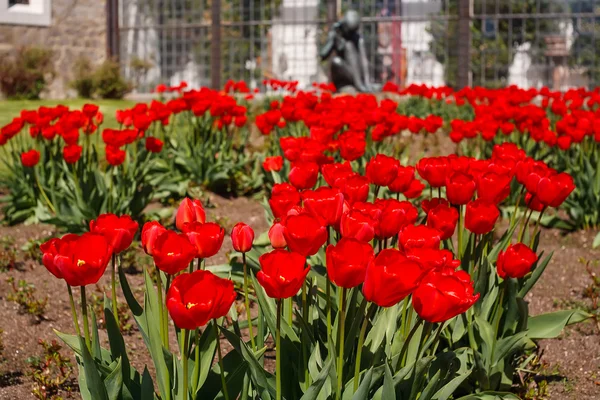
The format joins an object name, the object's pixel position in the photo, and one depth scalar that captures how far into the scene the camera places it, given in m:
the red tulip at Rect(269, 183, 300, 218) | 2.15
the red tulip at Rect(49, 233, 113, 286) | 1.83
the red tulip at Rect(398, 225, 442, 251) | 2.01
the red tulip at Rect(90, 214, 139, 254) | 1.97
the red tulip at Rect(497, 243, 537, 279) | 2.20
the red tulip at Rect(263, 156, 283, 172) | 3.21
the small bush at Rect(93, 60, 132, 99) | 16.09
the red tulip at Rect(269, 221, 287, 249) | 2.02
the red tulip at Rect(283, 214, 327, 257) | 1.89
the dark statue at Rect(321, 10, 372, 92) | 13.51
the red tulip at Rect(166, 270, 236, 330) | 1.75
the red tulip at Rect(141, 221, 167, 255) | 1.97
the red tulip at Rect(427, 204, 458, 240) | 2.20
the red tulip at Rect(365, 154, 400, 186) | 2.45
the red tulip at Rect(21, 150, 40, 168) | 3.94
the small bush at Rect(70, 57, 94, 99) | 16.12
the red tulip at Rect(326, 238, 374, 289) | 1.81
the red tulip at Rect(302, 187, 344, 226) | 2.03
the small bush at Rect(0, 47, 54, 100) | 15.47
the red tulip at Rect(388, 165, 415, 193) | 2.50
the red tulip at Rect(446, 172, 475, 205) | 2.32
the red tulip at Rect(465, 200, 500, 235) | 2.22
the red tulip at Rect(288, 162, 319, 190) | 2.43
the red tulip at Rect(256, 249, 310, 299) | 1.81
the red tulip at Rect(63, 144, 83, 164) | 3.66
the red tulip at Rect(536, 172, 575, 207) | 2.36
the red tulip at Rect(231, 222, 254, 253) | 2.03
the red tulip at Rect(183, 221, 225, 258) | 1.93
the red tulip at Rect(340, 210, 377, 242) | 1.95
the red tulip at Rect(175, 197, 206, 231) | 2.09
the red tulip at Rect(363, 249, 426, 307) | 1.78
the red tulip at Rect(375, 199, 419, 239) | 2.09
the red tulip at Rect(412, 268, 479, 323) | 1.80
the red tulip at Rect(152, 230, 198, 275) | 1.87
